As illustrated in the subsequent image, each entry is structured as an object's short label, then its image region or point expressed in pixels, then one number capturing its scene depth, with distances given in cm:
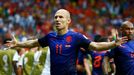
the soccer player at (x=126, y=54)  1531
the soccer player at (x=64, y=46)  1417
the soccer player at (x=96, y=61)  1781
